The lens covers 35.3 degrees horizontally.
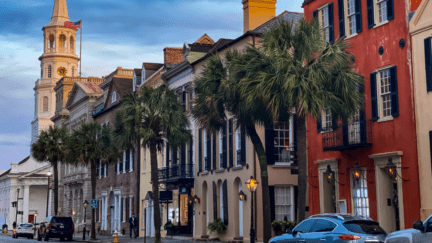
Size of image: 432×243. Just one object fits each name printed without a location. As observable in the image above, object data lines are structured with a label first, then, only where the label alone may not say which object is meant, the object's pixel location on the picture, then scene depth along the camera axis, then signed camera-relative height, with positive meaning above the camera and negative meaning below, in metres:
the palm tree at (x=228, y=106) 26.75 +4.54
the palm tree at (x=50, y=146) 57.62 +6.08
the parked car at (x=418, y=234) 13.90 -0.38
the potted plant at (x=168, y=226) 44.72 -0.57
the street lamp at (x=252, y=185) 29.36 +1.36
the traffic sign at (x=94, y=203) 44.91 +0.98
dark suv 46.59 -0.67
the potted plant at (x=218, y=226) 37.78 -0.51
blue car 17.10 -0.36
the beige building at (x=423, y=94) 24.73 +4.44
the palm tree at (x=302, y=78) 24.02 +4.92
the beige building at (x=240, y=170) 35.03 +2.54
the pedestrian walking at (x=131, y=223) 48.38 -0.38
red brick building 25.80 +3.46
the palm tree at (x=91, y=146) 48.41 +5.12
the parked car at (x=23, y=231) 59.19 -1.09
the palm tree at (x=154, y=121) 36.81 +5.24
